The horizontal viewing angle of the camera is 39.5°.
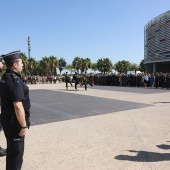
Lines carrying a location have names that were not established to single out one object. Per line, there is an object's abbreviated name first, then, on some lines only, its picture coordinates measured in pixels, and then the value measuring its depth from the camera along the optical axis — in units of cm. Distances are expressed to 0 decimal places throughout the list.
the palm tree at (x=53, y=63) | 7806
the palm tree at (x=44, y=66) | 7964
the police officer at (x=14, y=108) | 251
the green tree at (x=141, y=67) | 8519
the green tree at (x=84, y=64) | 8669
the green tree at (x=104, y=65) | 8938
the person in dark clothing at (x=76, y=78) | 2008
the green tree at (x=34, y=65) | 8251
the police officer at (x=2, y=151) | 423
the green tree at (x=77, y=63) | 8769
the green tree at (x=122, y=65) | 9700
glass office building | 4838
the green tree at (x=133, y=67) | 10706
